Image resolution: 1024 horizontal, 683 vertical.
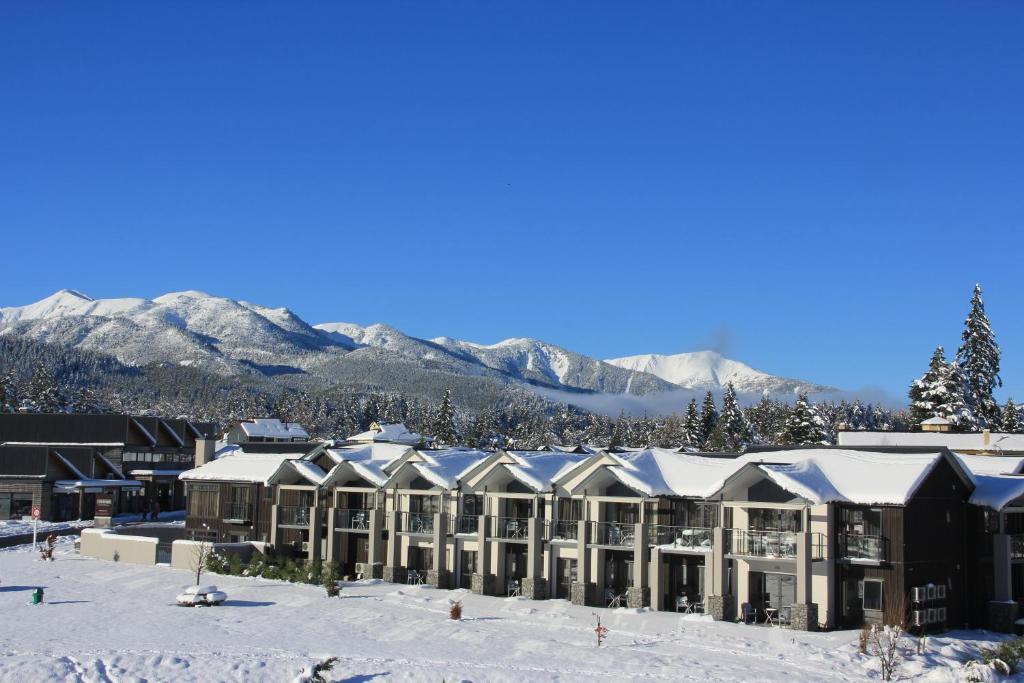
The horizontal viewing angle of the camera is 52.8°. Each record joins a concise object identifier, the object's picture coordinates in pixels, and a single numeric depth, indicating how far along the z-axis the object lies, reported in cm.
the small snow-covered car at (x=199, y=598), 3638
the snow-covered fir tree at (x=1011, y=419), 8194
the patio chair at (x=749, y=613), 3500
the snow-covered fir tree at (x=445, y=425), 11212
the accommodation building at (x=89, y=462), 6512
